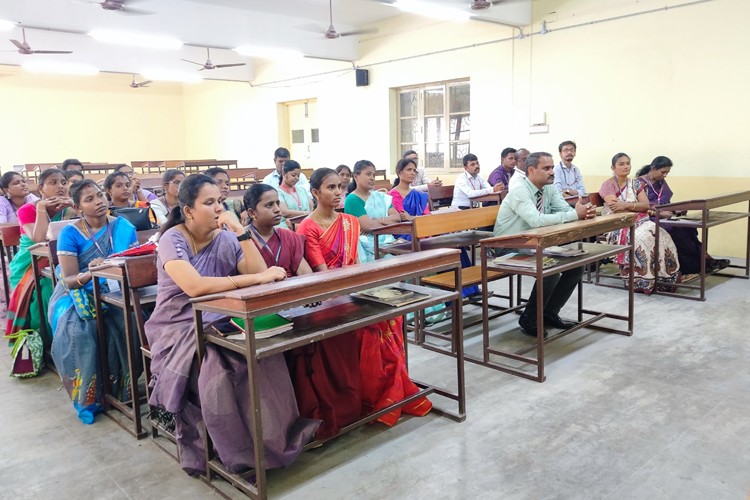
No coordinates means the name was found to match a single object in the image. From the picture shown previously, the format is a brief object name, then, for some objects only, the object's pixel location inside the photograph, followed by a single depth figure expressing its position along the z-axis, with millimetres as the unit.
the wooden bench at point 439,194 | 6441
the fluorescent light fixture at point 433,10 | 6324
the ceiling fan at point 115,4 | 6586
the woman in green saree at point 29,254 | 3461
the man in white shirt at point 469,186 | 6270
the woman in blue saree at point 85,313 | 2744
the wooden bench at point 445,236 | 3543
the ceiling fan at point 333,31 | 7748
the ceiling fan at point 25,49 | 7799
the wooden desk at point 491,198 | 5691
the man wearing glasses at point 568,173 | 6055
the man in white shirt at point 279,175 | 6137
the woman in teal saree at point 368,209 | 4258
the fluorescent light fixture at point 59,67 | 9266
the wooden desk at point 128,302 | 2424
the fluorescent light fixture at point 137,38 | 7575
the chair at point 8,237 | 3840
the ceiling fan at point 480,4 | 6191
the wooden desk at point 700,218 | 4484
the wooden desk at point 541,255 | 2992
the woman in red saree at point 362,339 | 2619
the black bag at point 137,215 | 3611
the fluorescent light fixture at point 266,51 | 8805
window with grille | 8602
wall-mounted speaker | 9805
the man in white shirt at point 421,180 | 6738
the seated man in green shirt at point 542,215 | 3625
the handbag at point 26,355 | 3301
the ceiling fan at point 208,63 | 9477
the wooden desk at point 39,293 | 3383
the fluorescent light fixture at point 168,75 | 10484
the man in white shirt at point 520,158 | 6102
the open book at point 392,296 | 2383
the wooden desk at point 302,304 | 1866
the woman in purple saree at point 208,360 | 2066
